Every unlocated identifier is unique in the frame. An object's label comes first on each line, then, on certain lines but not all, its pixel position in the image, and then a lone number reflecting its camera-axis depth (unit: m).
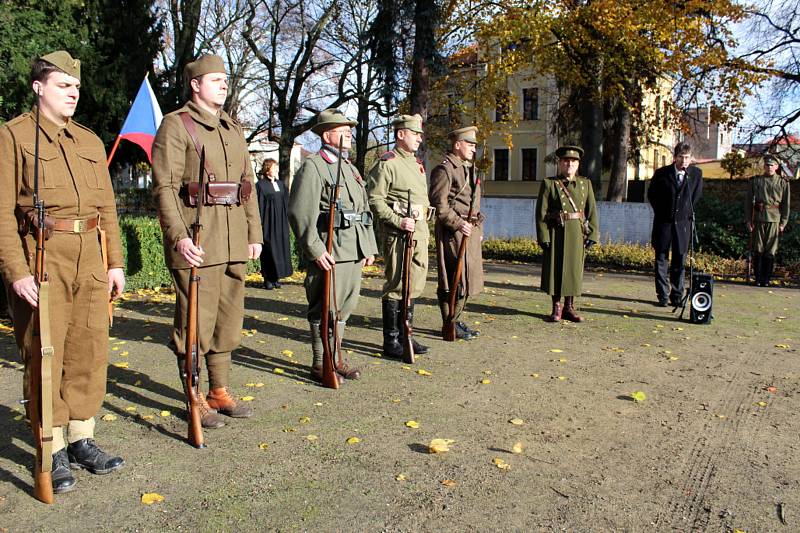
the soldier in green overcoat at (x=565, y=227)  8.20
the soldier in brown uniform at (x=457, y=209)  6.99
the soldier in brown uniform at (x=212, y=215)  4.20
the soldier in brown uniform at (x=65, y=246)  3.49
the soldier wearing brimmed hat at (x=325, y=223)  5.27
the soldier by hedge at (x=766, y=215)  11.71
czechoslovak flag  9.88
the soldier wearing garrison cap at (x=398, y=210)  6.26
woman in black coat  10.71
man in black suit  9.25
